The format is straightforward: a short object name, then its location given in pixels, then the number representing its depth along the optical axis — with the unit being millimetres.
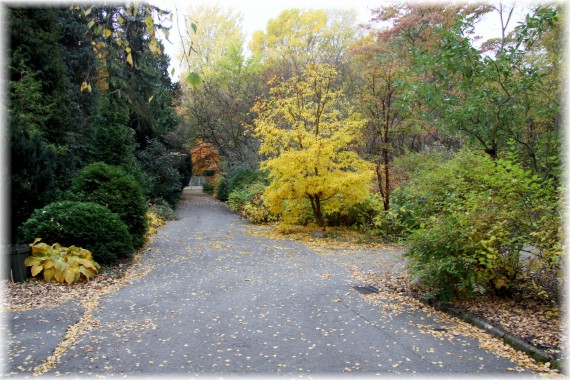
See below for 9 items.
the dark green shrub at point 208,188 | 35788
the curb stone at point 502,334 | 3385
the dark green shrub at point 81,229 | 6793
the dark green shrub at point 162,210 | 16191
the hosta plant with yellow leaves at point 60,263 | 6039
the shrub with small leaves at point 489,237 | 4355
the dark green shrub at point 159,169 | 19234
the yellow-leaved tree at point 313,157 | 10727
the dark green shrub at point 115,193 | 8664
